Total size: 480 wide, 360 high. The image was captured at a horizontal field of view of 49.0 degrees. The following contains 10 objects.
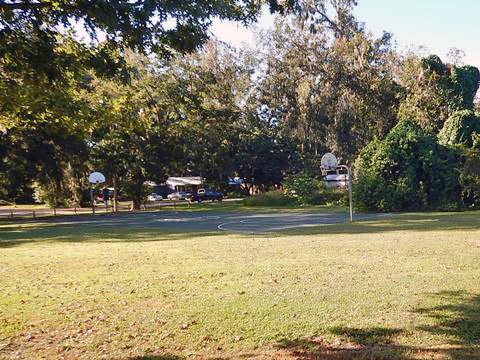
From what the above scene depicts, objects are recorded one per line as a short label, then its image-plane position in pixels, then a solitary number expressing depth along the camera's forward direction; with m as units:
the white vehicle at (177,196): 71.07
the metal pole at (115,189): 45.88
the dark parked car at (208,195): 59.41
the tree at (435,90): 37.88
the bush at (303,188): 40.53
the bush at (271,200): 42.38
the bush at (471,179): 29.33
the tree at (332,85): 46.59
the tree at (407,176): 29.75
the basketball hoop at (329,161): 31.25
